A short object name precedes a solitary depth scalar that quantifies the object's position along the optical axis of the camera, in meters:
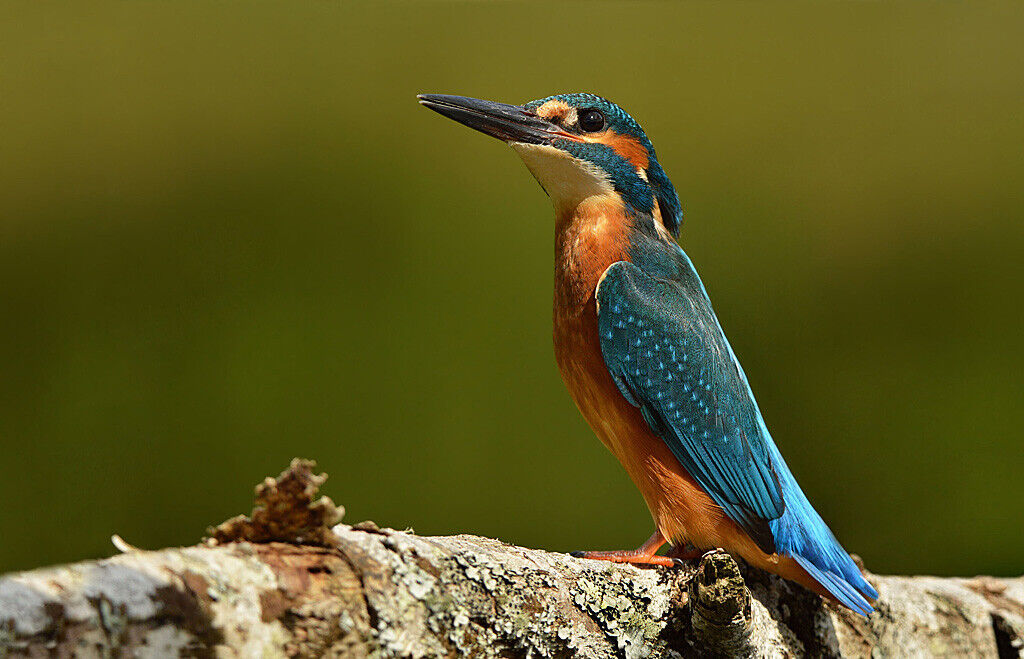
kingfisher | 4.75
